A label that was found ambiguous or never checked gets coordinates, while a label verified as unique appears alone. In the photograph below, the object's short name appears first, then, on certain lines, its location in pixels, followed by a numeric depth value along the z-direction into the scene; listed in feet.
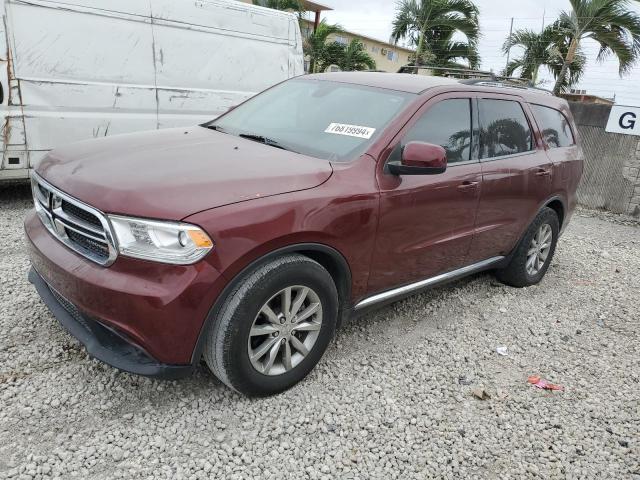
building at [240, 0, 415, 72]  119.55
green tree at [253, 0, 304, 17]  59.92
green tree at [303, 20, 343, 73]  65.00
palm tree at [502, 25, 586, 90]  49.14
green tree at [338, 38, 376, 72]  65.36
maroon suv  7.42
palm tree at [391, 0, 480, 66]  56.95
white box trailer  17.34
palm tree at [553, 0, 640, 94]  41.09
